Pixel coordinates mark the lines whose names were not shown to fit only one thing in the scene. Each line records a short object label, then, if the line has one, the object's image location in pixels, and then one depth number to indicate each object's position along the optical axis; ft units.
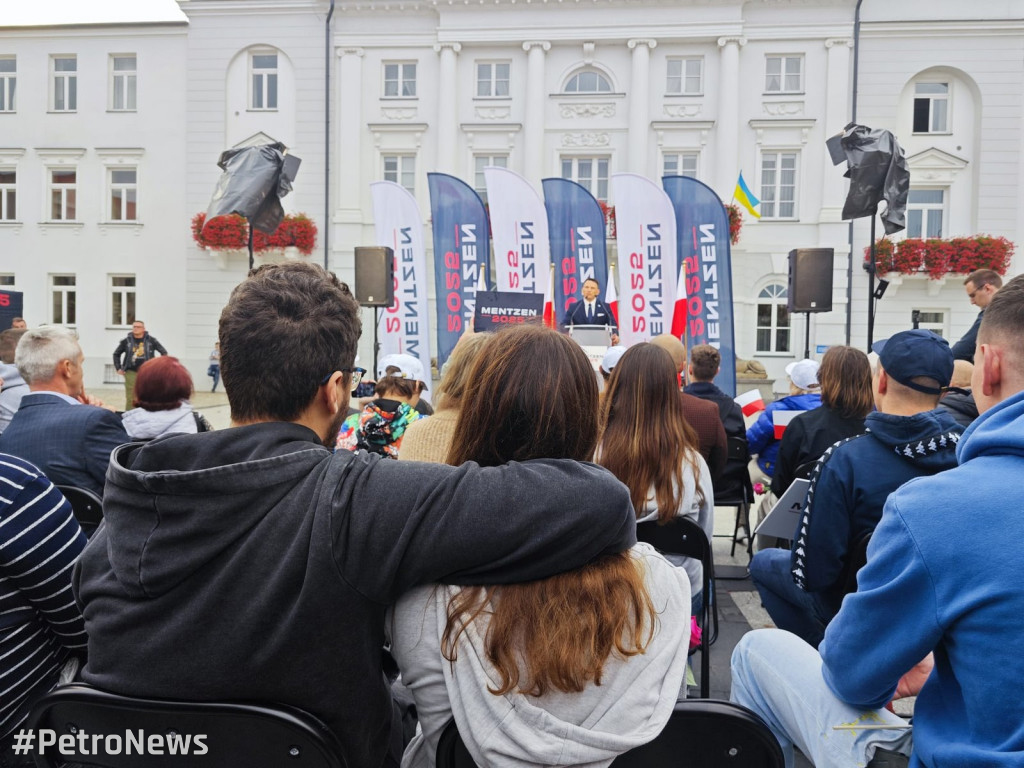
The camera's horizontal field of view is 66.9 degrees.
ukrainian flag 51.85
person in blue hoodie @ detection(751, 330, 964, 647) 8.34
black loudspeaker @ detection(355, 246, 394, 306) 34.35
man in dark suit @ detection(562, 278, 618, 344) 34.30
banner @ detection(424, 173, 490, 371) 39.06
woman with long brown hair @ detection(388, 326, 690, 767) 4.16
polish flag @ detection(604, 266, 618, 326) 40.57
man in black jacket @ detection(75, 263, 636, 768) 4.05
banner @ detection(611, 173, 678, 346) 37.32
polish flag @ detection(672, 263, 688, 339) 35.73
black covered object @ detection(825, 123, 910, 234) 29.37
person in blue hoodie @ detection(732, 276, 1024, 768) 4.11
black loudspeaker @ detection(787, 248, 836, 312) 33.73
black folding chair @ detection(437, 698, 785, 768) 4.40
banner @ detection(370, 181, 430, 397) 38.50
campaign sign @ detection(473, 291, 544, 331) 27.86
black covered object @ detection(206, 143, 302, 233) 30.32
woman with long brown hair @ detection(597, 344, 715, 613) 9.81
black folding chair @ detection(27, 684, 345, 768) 4.14
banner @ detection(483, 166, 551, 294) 39.45
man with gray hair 10.58
